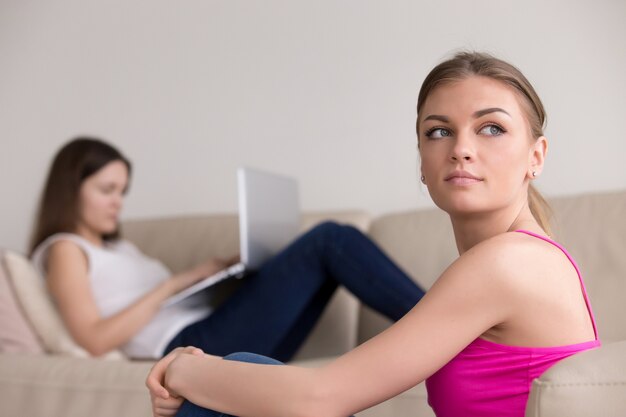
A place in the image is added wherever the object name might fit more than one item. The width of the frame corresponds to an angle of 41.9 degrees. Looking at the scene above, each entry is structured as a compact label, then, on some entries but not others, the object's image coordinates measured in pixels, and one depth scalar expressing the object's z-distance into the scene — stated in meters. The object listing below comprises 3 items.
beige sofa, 1.91
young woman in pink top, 0.96
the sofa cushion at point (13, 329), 2.26
